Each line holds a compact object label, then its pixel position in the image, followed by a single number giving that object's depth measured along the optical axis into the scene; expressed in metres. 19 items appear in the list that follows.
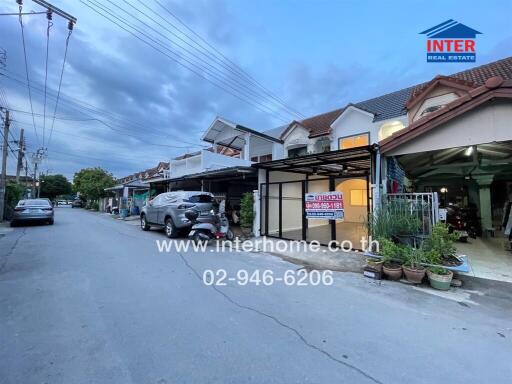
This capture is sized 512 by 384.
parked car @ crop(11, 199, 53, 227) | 12.85
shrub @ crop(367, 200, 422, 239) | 5.59
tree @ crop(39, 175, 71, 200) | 54.53
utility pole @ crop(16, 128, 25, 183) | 23.66
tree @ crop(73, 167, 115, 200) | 33.16
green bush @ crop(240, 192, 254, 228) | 10.76
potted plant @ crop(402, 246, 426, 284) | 4.79
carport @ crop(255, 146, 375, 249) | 8.20
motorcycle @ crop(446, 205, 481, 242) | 9.28
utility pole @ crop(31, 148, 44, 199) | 36.78
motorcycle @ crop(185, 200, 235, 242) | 8.74
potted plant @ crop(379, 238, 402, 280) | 5.06
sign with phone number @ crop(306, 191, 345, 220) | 7.78
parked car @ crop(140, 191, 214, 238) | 9.70
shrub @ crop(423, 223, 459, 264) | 5.03
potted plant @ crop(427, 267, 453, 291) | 4.54
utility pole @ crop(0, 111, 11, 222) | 14.36
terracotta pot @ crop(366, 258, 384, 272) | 5.23
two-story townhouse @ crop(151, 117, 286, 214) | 14.82
